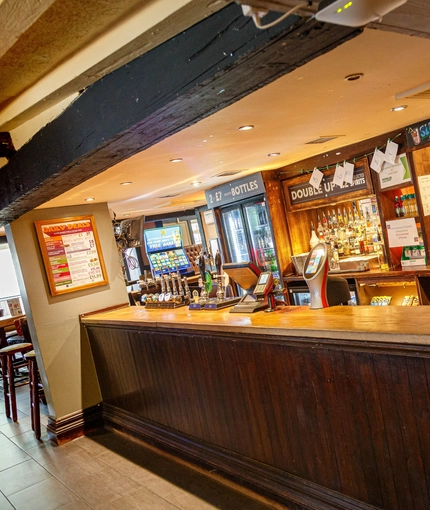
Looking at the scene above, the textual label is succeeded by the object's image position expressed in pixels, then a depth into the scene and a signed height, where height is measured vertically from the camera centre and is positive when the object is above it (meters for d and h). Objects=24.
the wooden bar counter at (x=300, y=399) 2.04 -0.97
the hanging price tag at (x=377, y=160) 4.44 +0.38
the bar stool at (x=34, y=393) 4.60 -1.16
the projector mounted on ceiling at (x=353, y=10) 1.01 +0.42
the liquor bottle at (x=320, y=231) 5.64 -0.22
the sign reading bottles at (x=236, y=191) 5.60 +0.50
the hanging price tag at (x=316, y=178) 5.10 +0.38
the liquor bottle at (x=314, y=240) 5.15 -0.28
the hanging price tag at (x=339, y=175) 4.84 +0.34
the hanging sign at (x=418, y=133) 4.02 +0.50
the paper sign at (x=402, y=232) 4.43 -0.35
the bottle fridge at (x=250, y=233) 5.87 -0.07
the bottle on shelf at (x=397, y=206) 4.69 -0.10
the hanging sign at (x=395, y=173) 4.34 +0.22
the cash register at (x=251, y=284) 3.07 -0.39
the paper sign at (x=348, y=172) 4.73 +0.34
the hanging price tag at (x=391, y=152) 4.31 +0.41
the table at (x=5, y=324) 6.79 -0.63
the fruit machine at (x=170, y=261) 11.93 -0.40
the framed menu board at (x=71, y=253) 4.46 +0.12
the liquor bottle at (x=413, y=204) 4.53 -0.11
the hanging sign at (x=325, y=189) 4.75 +0.24
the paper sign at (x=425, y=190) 4.25 +0.00
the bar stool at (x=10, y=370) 5.29 -1.03
